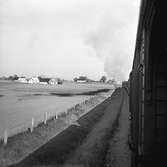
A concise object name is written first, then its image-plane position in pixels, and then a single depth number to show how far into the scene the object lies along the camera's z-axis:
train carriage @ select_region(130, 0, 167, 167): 4.12
